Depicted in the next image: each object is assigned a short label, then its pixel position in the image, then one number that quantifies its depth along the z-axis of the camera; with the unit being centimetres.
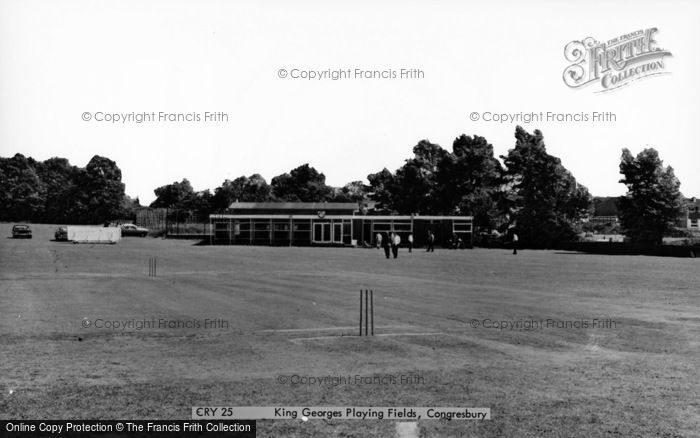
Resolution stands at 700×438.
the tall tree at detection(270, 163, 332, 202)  12328
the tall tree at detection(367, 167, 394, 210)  9970
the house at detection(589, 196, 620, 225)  14245
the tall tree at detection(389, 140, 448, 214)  9119
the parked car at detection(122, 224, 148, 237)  8979
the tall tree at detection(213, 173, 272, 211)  11130
